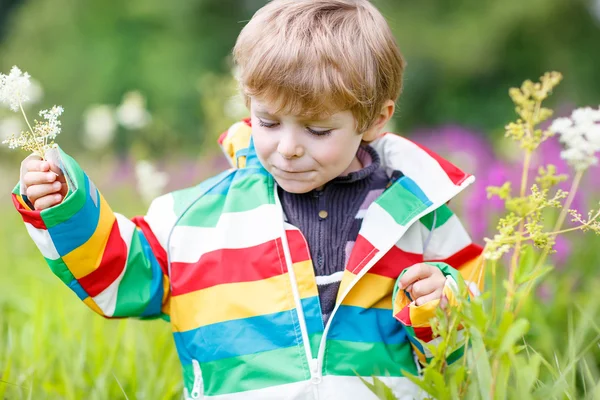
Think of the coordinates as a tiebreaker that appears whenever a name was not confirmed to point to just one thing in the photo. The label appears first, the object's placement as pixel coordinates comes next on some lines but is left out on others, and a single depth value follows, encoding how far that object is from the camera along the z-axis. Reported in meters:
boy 1.12
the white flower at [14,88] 1.01
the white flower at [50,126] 1.02
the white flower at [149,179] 1.55
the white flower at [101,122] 2.14
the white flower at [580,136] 0.95
